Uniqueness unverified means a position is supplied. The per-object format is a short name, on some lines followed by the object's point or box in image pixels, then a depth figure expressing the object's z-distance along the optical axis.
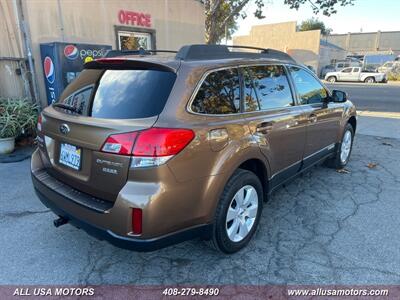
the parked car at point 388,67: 31.55
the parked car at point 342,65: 35.29
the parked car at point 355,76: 28.33
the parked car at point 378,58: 47.75
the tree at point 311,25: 59.94
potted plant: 5.55
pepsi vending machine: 6.02
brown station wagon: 2.04
